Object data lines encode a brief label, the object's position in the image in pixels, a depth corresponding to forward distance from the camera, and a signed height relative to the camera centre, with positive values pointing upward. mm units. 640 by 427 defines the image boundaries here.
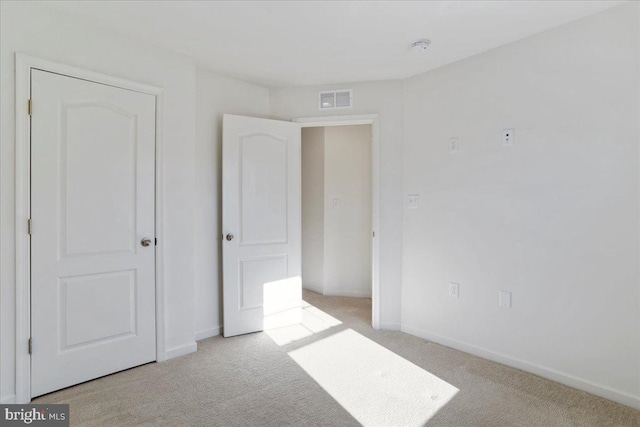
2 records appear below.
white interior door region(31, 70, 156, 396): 2119 -92
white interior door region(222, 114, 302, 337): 3100 -84
